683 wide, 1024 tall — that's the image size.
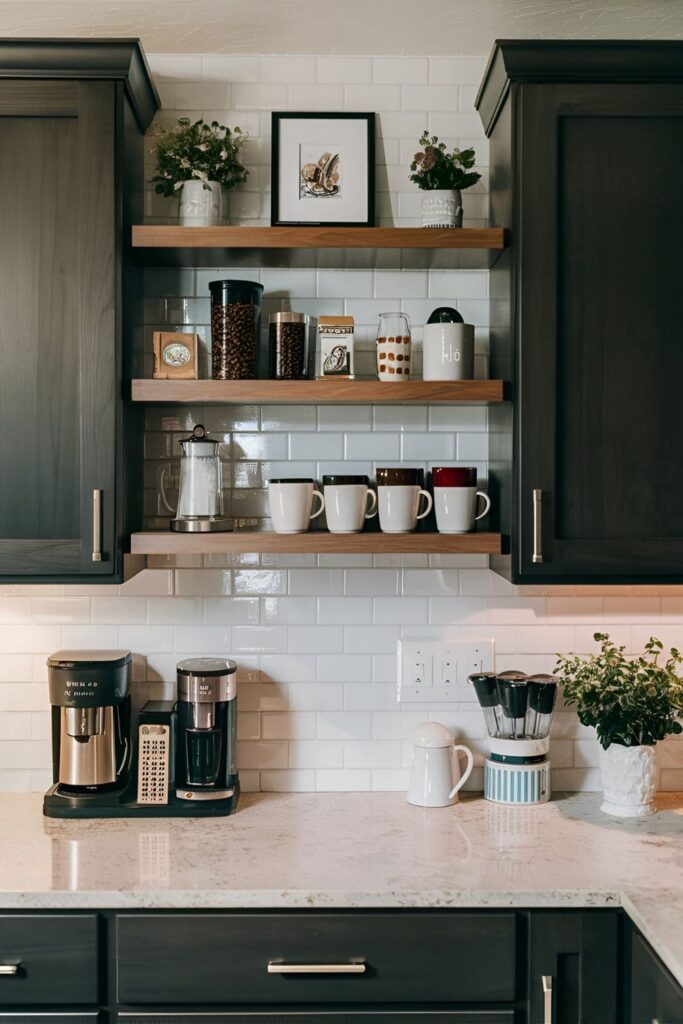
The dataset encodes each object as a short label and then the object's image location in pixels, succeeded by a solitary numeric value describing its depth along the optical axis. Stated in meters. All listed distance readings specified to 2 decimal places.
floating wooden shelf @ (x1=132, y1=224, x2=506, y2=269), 2.08
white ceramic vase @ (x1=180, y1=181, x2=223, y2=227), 2.20
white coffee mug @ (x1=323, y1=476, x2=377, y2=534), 2.12
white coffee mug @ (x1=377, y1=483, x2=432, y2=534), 2.13
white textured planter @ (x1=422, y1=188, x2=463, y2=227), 2.17
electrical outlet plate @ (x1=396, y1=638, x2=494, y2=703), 2.35
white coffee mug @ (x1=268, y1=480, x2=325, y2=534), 2.13
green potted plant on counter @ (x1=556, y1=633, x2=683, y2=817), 2.14
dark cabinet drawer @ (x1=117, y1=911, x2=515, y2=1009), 1.76
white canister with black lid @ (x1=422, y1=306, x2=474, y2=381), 2.15
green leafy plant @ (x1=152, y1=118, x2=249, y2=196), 2.21
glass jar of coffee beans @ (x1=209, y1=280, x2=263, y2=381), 2.15
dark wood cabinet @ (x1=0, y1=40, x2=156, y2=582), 2.01
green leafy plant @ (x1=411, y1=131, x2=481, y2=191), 2.18
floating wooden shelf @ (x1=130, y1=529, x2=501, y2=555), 2.08
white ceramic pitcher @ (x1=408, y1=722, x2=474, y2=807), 2.21
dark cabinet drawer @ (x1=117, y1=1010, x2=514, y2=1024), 1.78
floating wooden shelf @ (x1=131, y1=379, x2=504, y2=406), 2.08
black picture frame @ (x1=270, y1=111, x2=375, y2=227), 2.29
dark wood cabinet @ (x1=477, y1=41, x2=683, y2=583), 2.00
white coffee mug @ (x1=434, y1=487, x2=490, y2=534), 2.14
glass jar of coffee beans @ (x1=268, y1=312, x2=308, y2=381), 2.16
